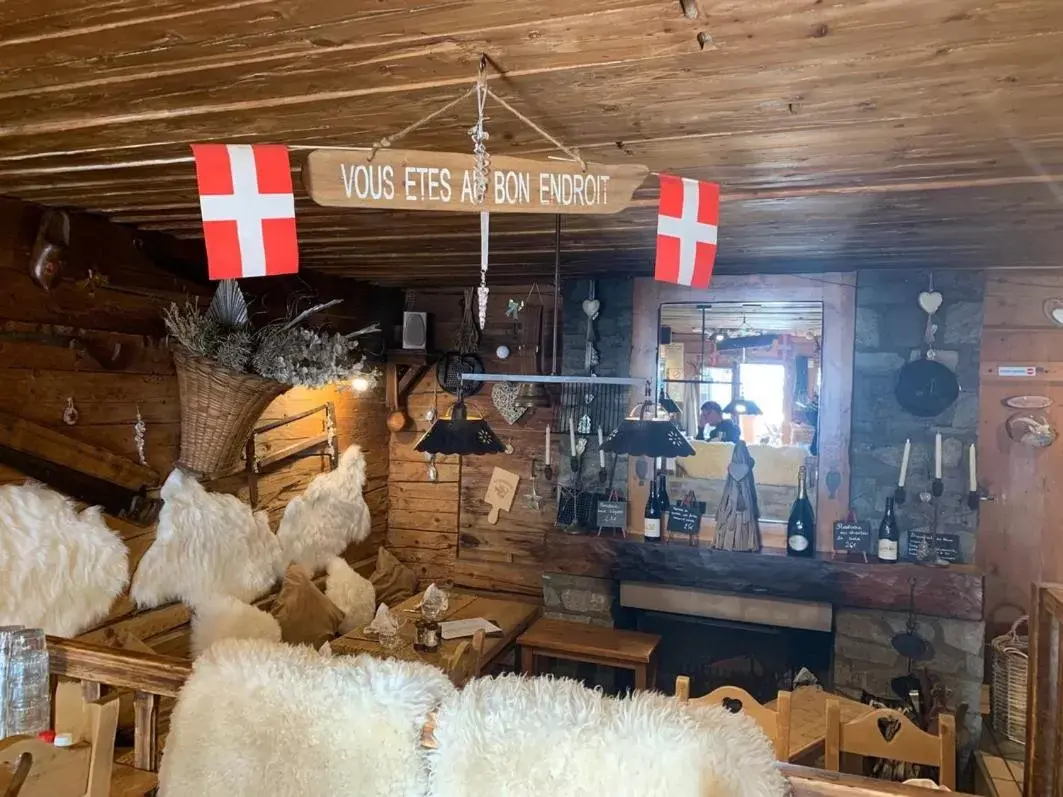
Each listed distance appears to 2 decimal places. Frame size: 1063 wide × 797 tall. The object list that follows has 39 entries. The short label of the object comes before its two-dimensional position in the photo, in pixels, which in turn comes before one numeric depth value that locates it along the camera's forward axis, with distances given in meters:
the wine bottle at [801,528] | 3.82
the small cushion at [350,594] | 4.24
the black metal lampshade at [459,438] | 3.27
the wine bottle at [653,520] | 4.09
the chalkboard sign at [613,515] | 4.18
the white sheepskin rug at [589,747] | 1.48
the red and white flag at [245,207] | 1.51
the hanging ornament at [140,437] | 3.16
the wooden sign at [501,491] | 4.76
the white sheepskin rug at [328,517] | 4.12
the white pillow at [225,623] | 3.40
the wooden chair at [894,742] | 2.33
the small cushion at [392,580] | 4.68
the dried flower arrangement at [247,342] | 3.12
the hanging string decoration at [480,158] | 1.52
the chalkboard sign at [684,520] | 4.06
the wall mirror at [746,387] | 3.97
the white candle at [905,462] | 3.74
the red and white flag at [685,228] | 1.84
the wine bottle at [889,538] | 3.69
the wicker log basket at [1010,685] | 3.68
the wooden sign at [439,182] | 1.51
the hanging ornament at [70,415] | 2.85
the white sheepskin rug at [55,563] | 2.62
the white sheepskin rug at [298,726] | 1.68
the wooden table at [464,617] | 3.38
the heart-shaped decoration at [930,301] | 3.69
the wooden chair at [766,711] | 2.46
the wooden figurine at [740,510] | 3.90
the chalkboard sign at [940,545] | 3.69
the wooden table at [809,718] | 2.86
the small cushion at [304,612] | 3.78
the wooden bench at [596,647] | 3.66
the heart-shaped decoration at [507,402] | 4.69
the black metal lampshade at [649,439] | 2.94
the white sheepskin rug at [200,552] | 3.27
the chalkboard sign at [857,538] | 3.79
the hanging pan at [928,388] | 3.69
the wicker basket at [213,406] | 3.21
